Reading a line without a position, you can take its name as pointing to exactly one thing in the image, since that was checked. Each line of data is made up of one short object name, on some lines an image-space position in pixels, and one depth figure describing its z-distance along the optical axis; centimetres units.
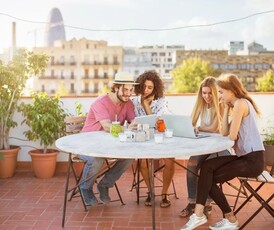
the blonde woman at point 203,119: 376
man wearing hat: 388
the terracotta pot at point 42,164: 521
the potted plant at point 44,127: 516
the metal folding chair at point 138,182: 411
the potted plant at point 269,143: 577
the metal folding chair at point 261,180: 325
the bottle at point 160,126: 377
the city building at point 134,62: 8369
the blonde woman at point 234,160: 325
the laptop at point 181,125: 355
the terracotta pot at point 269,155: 577
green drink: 363
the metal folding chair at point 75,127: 413
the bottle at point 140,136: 344
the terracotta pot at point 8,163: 522
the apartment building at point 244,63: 7869
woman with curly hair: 420
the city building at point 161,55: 9398
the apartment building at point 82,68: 8325
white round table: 296
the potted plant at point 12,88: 520
